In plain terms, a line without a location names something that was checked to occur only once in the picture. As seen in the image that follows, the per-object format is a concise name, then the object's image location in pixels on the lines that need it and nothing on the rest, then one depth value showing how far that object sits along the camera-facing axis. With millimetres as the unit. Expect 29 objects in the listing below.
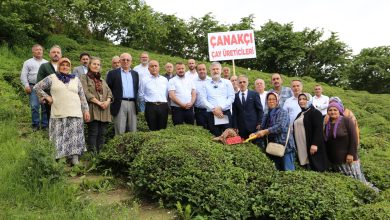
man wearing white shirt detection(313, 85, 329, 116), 7750
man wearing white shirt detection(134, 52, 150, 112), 7407
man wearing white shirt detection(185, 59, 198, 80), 7348
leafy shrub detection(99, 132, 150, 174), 5055
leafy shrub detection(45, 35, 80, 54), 15078
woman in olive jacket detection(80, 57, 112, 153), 5633
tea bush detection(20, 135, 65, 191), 4219
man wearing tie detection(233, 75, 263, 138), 6281
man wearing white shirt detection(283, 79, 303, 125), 6531
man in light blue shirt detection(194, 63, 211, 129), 6519
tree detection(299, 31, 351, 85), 27375
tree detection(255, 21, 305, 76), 27016
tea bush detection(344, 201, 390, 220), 3814
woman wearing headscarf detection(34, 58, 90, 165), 5133
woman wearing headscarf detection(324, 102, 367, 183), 5938
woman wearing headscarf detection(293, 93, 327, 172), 5855
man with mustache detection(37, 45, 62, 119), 5855
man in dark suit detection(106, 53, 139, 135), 6023
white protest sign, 9047
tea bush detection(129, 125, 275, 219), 4027
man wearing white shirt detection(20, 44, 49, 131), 6750
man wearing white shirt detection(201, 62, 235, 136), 6355
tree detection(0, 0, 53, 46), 13195
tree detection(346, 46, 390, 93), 25453
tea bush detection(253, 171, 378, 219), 4111
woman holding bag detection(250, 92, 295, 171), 5652
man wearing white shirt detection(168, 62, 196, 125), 6453
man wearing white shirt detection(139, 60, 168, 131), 6250
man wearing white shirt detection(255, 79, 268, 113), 6617
